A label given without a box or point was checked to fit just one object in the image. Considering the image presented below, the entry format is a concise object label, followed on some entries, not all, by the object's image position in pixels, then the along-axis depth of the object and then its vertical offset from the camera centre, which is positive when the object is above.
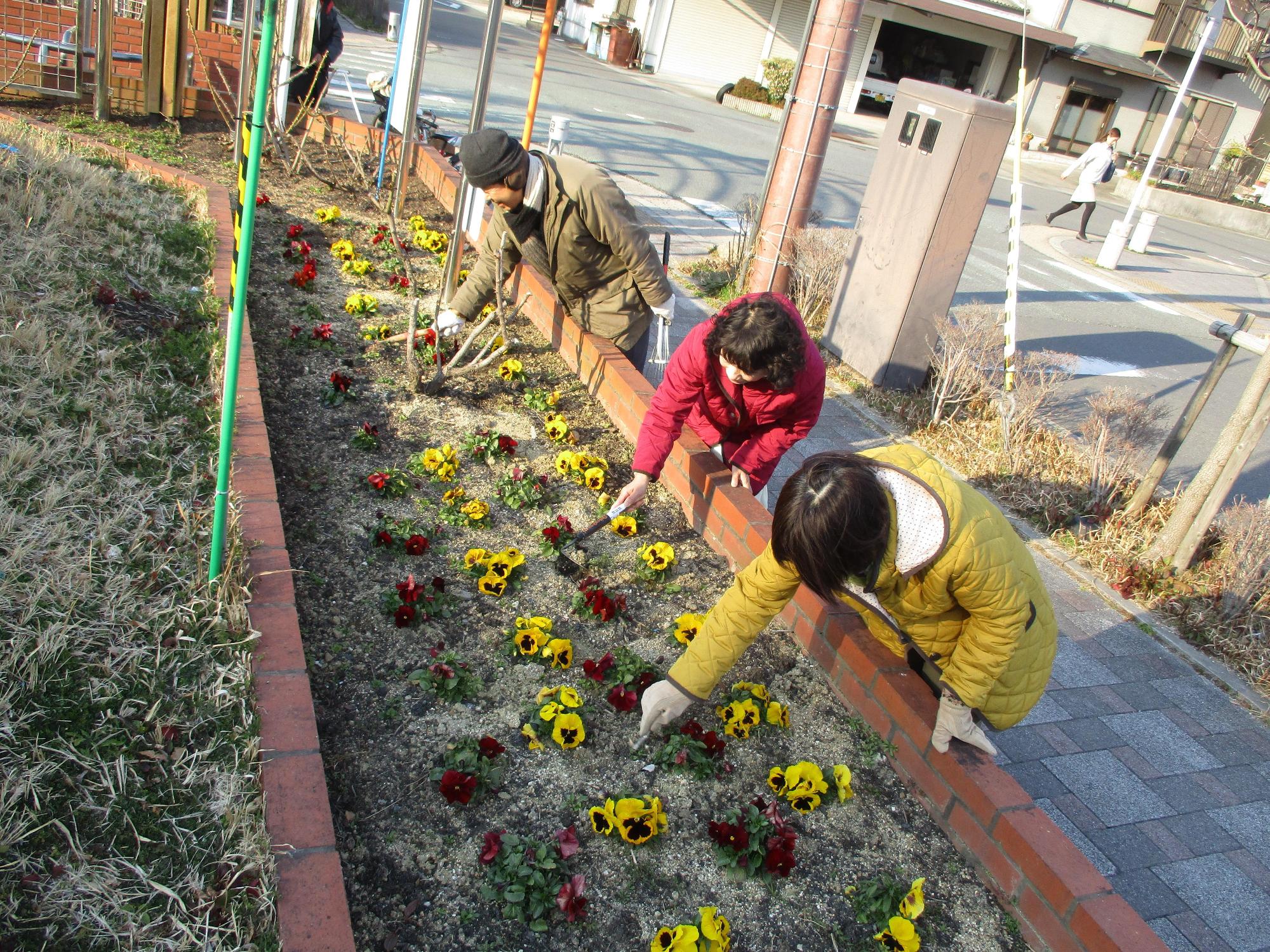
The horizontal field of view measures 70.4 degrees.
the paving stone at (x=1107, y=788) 3.10 -1.88
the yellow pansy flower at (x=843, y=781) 2.65 -1.73
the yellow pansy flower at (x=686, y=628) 3.04 -1.64
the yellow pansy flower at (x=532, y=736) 2.62 -1.80
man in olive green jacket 3.54 -0.72
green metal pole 2.11 -0.73
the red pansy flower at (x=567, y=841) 2.29 -1.80
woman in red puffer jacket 2.92 -0.98
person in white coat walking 13.13 +0.22
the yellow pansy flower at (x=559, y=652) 2.88 -1.71
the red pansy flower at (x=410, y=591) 2.91 -1.67
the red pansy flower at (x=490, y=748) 2.47 -1.74
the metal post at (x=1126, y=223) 11.82 -0.35
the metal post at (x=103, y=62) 6.93 -0.87
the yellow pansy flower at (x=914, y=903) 2.33 -1.76
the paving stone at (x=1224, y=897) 2.71 -1.89
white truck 28.81 +1.30
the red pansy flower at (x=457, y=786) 2.33 -1.76
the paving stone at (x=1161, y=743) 3.38 -1.85
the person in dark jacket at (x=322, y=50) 7.84 -0.44
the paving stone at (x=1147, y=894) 2.75 -1.91
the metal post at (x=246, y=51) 6.29 -0.50
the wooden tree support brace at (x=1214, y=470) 4.21 -1.08
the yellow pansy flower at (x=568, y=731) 2.59 -1.74
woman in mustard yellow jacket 2.01 -0.98
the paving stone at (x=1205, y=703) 3.66 -1.81
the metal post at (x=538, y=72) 4.82 -0.13
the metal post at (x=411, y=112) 5.95 -0.59
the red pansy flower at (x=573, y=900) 2.15 -1.81
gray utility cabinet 5.39 -0.47
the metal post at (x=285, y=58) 7.09 -0.52
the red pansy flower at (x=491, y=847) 2.25 -1.82
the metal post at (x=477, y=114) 4.58 -0.39
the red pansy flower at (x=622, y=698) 2.73 -1.70
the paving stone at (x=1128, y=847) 2.91 -1.90
